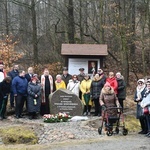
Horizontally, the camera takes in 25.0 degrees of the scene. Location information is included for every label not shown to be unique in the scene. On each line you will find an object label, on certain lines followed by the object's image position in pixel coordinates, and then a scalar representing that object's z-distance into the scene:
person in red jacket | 13.96
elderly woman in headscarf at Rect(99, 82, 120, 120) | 11.01
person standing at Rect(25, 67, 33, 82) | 14.13
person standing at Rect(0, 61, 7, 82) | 13.53
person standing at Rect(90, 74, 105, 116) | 13.87
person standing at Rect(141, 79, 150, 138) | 10.57
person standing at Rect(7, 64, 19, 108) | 14.29
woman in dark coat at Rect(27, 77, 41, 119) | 13.53
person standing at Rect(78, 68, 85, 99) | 14.95
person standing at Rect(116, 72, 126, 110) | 14.11
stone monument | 14.07
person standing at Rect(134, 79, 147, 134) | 11.12
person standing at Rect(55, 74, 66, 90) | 14.63
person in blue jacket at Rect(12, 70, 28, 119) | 13.42
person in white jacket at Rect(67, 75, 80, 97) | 14.48
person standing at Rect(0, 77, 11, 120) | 13.24
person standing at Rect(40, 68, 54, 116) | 14.30
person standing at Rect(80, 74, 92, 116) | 14.26
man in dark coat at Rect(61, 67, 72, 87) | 14.92
